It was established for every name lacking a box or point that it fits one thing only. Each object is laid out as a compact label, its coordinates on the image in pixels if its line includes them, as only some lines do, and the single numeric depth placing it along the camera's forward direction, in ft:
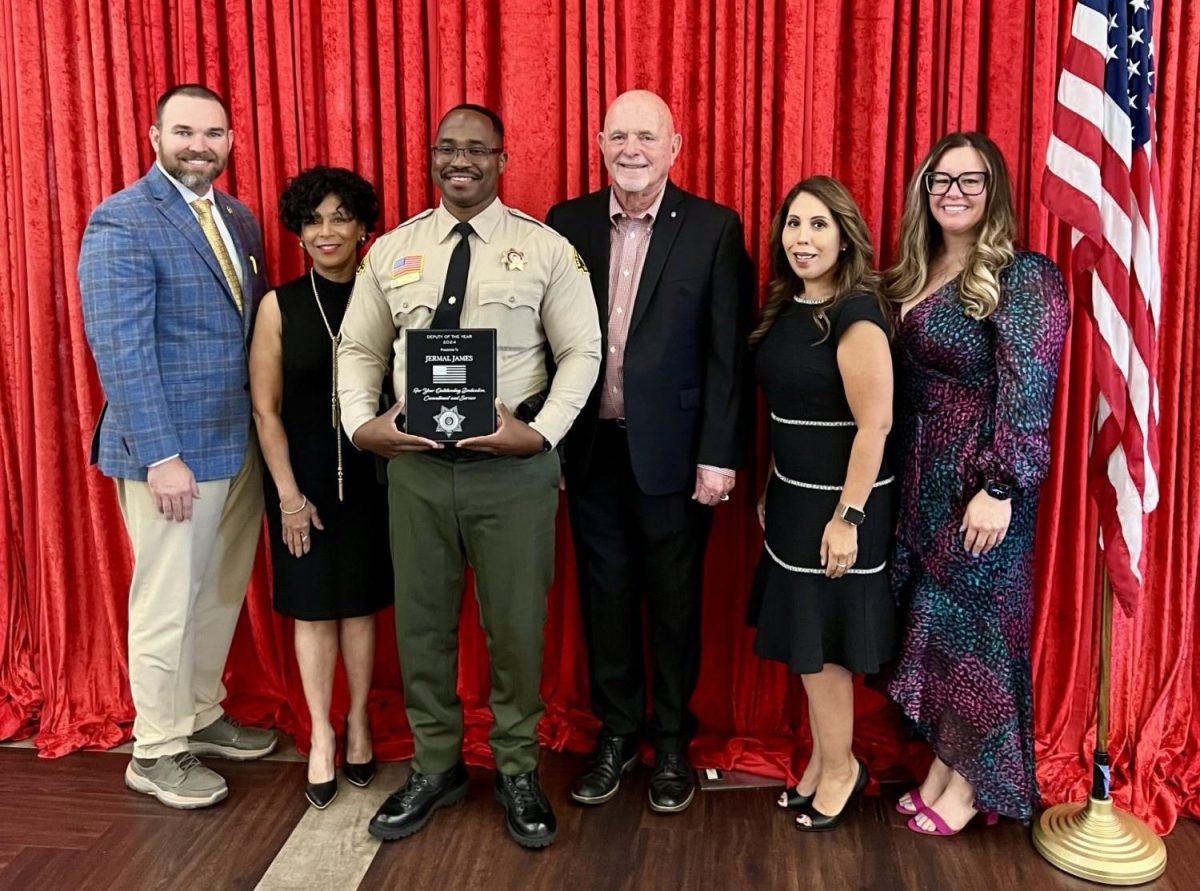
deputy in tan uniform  7.52
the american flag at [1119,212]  7.21
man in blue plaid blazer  7.92
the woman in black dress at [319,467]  8.12
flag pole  7.58
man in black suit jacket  8.07
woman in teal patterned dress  7.19
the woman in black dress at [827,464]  7.30
